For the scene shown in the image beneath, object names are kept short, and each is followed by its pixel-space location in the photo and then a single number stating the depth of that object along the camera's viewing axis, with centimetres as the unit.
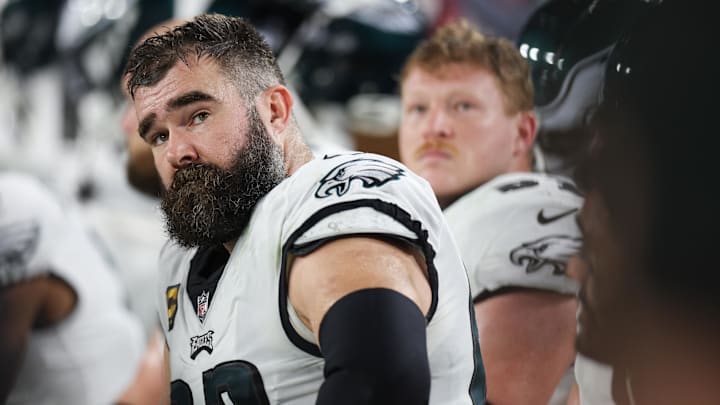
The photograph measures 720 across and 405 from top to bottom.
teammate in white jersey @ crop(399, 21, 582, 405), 988
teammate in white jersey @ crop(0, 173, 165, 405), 1066
